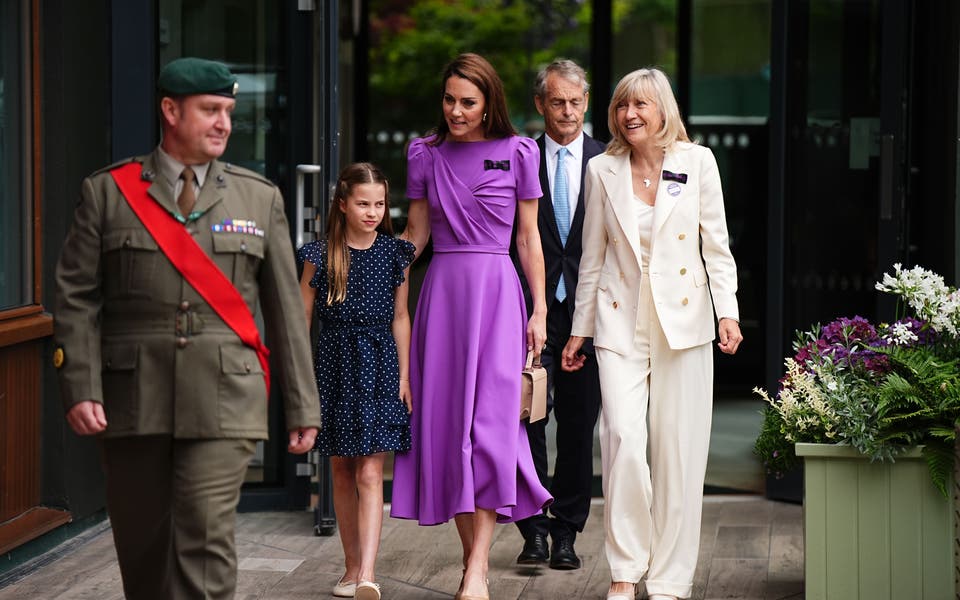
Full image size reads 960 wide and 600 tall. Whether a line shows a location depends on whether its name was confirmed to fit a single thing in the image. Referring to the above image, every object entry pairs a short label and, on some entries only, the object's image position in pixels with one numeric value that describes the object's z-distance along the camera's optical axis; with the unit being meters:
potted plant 9.36
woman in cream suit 9.83
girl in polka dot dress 9.97
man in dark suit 11.09
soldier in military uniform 7.29
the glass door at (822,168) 13.23
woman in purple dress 9.95
